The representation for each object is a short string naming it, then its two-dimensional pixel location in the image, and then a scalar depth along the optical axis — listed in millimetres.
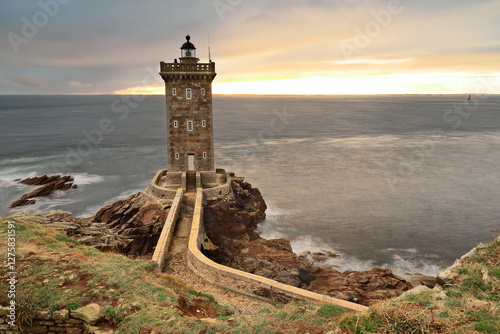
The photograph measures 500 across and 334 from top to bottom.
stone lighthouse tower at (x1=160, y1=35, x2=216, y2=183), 25031
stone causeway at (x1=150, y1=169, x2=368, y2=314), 12758
